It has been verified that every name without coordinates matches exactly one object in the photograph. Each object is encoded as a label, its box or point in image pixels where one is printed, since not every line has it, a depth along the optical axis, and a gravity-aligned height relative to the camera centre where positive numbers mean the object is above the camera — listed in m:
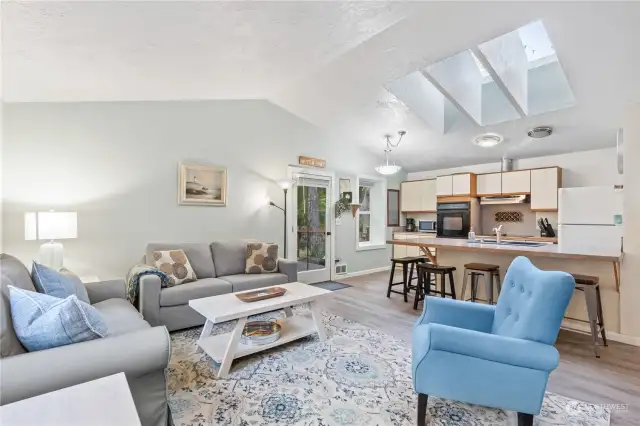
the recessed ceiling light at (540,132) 4.27 +1.17
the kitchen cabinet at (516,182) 5.15 +0.57
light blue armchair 1.52 -0.71
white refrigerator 3.91 +0.00
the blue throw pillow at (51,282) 1.92 -0.43
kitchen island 2.90 -0.49
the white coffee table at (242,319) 2.31 -0.87
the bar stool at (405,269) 4.37 -0.77
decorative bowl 2.54 -0.98
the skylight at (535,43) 3.27 +1.95
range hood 5.24 +0.29
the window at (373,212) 6.55 +0.08
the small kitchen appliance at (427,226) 6.55 -0.21
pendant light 4.50 +1.18
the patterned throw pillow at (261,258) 3.96 -0.55
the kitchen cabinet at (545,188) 4.85 +0.44
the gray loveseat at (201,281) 2.99 -0.75
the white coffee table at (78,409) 0.85 -0.56
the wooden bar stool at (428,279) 3.79 -0.81
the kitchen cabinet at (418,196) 6.49 +0.43
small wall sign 5.27 +0.93
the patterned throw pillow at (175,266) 3.34 -0.55
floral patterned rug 1.84 -1.19
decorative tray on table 2.64 -0.70
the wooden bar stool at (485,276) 3.47 -0.70
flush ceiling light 3.53 +0.88
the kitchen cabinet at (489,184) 5.50 +0.57
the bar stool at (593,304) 2.77 -0.79
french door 5.28 -0.19
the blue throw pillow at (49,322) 1.38 -0.48
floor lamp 4.80 +0.28
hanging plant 5.75 +0.18
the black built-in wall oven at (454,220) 5.76 -0.08
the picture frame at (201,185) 4.02 +0.41
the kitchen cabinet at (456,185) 5.76 +0.59
